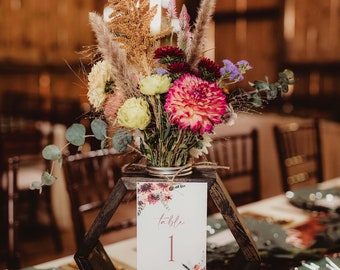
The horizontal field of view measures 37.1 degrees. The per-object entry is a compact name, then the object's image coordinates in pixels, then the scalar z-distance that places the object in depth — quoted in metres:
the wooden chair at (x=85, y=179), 1.70
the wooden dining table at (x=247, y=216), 1.37
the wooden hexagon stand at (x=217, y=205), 1.03
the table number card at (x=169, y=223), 1.00
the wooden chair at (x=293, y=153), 2.47
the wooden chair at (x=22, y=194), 1.67
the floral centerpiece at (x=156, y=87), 0.92
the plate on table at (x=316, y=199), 1.78
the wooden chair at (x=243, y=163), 2.28
